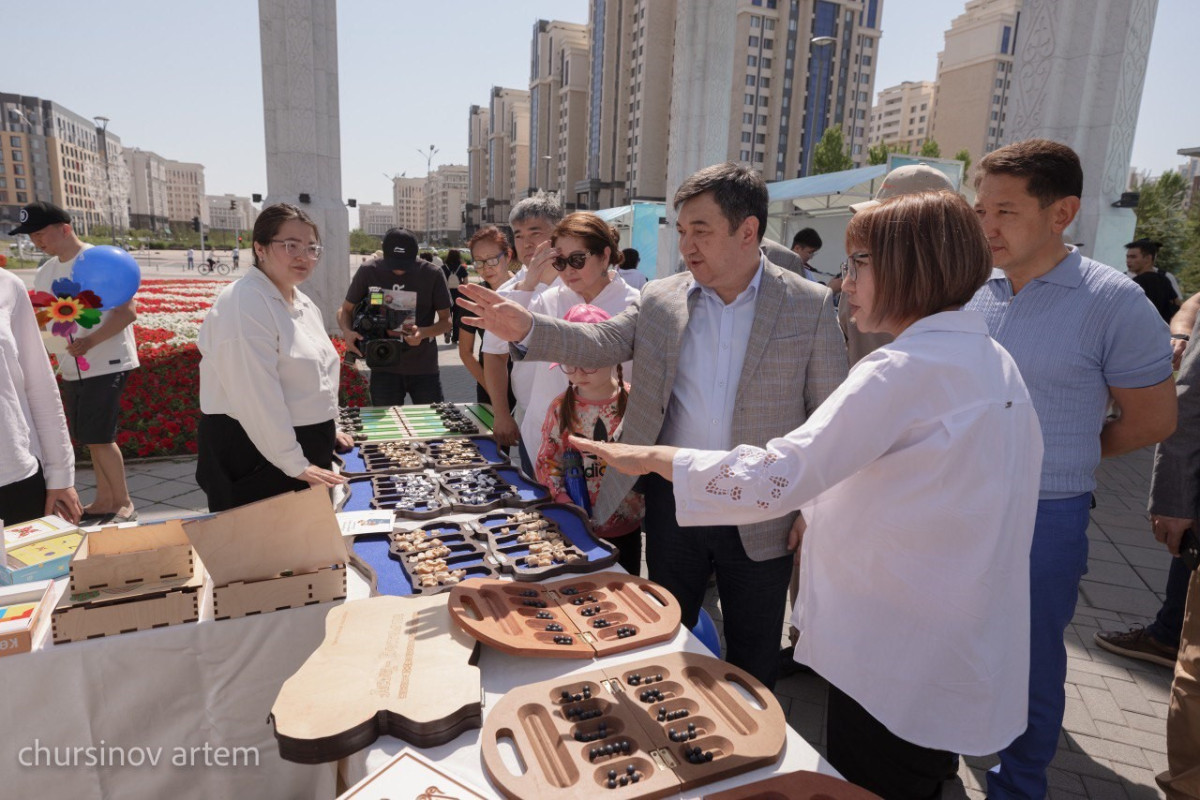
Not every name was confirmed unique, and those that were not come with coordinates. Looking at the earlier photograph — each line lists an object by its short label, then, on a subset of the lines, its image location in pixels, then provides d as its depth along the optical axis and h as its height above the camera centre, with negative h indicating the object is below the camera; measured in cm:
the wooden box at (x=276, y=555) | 184 -86
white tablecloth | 174 -129
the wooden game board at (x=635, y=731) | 116 -88
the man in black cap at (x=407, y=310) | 471 -40
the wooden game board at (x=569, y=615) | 153 -87
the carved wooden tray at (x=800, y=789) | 114 -88
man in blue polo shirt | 192 -23
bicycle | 3003 -103
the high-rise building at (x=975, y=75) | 6831 +2070
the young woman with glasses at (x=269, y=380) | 238 -49
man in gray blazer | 198 -29
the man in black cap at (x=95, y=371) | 394 -81
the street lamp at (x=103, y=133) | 2801 +455
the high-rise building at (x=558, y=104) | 7012 +1661
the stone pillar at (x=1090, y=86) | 554 +162
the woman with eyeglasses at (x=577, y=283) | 278 -9
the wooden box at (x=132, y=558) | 180 -87
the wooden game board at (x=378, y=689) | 124 -87
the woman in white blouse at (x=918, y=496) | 120 -42
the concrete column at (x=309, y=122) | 795 +153
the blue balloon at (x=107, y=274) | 399 -20
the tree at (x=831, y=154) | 4412 +760
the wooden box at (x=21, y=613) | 167 -98
